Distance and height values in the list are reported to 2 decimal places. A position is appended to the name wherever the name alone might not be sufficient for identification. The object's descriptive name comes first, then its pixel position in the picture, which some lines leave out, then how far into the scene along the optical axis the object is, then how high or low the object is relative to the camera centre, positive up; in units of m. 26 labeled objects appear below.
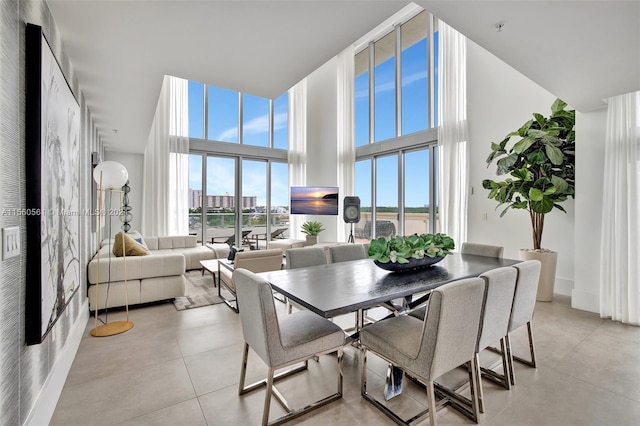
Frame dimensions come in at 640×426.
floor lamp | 3.00 +0.33
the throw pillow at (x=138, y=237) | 4.95 -0.43
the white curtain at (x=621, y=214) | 3.04 -0.02
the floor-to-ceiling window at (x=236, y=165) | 7.12 +1.22
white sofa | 3.38 -0.82
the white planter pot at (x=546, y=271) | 3.72 -0.75
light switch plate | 1.15 -0.12
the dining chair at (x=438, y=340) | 1.48 -0.74
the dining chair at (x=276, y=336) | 1.60 -0.74
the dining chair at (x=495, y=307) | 1.73 -0.59
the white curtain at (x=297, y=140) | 8.23 +2.04
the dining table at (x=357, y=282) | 1.61 -0.48
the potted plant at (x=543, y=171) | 3.58 +0.54
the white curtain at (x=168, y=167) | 6.45 +1.01
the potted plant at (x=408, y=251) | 2.24 -0.31
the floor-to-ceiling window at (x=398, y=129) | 5.65 +1.80
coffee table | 4.35 -0.83
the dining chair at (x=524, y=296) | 1.97 -0.59
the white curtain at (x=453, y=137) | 4.88 +1.27
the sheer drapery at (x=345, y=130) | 7.21 +2.05
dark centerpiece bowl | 2.25 -0.41
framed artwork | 1.39 +0.14
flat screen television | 7.05 +0.30
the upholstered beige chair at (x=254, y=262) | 3.43 -0.61
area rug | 3.83 -1.20
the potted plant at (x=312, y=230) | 7.10 -0.45
